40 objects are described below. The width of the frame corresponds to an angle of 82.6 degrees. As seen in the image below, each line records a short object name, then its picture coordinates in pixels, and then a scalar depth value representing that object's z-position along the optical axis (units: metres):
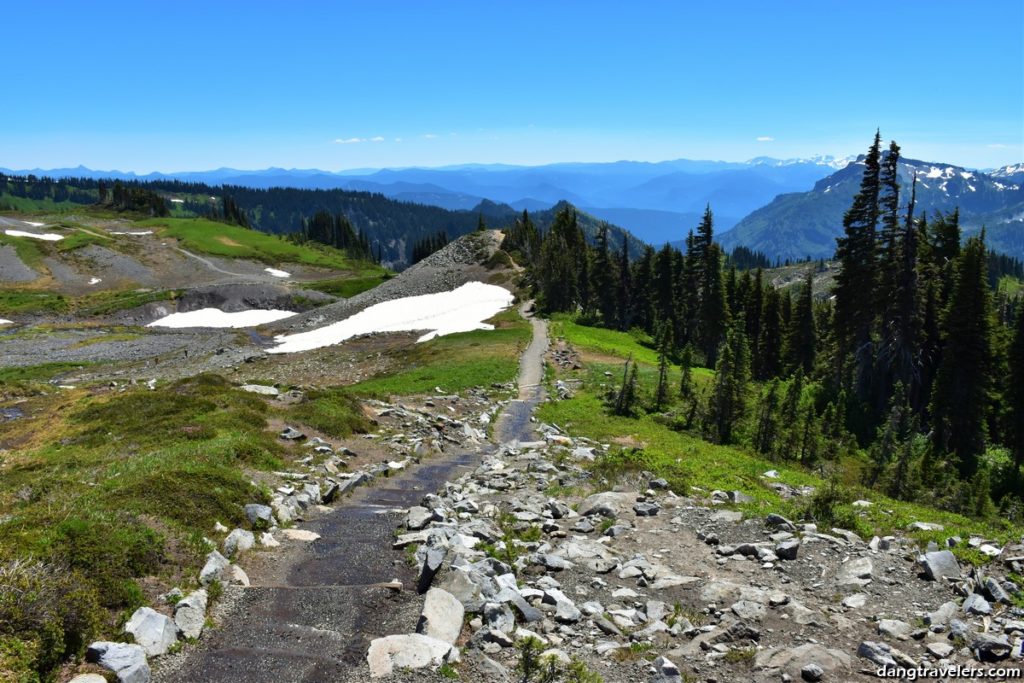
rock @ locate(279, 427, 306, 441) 23.25
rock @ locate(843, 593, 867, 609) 10.69
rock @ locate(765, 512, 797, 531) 14.32
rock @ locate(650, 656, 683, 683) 8.55
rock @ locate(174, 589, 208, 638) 9.80
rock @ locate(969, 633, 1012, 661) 8.68
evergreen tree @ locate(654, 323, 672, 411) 36.68
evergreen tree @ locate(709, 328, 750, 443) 32.19
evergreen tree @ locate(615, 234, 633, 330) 80.69
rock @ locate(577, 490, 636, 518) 16.34
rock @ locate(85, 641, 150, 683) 8.32
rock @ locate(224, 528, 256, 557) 13.05
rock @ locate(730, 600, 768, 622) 10.22
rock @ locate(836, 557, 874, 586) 11.57
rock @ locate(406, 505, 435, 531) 15.09
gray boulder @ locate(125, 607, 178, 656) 9.13
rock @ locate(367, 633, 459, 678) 8.90
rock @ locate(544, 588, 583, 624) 10.44
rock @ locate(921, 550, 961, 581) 11.53
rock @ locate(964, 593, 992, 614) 9.95
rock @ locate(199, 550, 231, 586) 11.43
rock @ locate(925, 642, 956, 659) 8.88
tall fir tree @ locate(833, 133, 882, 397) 44.34
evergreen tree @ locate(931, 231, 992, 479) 38.66
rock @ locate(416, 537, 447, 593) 11.66
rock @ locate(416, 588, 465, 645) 9.74
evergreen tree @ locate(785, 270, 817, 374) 66.94
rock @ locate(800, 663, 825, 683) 8.44
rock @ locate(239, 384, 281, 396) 31.41
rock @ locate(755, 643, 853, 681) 8.62
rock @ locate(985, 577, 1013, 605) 10.28
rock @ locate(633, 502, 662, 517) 16.50
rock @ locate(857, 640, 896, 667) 8.73
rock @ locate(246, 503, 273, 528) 14.95
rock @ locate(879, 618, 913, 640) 9.52
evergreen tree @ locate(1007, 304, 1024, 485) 37.16
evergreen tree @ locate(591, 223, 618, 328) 78.69
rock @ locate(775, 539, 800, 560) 12.80
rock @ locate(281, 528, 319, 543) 14.83
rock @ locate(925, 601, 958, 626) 9.83
